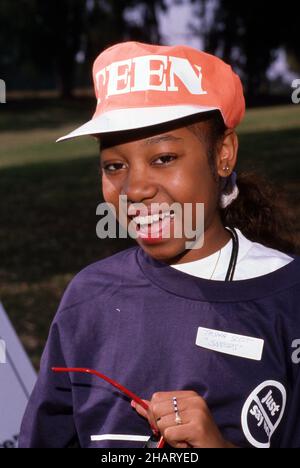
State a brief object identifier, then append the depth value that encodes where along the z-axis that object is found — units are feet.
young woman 4.92
